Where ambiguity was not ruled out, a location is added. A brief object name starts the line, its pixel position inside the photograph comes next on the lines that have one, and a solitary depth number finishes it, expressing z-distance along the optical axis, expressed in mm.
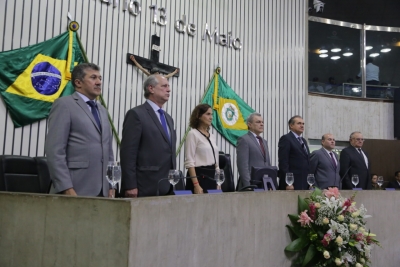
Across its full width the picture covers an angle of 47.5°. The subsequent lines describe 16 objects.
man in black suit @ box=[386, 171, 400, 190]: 7574
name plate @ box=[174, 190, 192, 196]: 2082
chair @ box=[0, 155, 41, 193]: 2836
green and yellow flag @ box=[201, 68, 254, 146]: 6320
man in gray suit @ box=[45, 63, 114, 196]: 2275
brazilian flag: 4137
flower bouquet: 2324
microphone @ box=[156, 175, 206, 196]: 2604
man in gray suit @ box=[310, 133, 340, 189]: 4691
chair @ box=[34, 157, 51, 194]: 3084
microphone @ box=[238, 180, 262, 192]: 3222
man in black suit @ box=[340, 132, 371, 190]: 5066
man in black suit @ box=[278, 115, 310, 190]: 4157
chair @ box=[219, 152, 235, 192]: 3740
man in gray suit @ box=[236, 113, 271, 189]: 3719
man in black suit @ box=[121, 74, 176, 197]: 2594
